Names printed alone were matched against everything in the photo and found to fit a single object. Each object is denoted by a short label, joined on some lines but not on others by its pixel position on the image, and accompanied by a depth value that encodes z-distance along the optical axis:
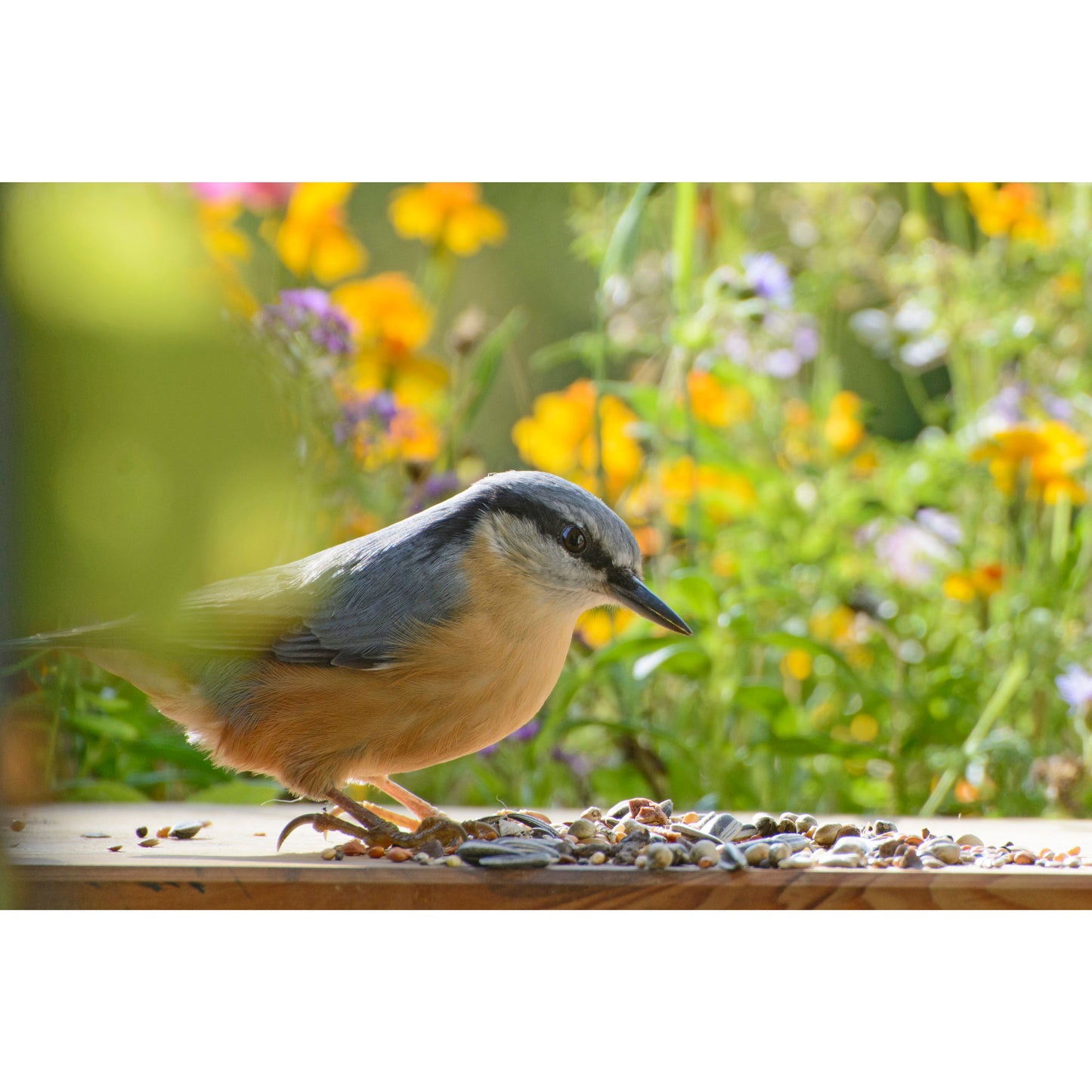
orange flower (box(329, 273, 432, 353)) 6.29
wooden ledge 3.67
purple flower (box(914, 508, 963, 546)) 6.54
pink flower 6.29
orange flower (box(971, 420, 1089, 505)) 5.89
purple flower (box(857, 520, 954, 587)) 6.65
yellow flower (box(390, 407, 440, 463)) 6.15
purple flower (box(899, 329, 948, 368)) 6.78
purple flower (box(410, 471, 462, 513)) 6.01
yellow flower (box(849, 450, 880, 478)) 7.10
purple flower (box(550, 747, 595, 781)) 6.15
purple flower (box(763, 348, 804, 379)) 6.92
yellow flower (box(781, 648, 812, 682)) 6.65
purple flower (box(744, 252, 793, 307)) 5.83
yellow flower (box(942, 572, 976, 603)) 6.31
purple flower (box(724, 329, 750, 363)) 7.01
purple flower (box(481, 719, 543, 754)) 5.84
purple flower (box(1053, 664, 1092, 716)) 5.66
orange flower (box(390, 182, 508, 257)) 6.57
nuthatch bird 4.05
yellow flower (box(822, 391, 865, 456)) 6.79
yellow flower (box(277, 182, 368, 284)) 6.43
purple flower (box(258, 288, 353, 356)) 5.14
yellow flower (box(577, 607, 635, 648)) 6.74
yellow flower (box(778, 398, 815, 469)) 7.05
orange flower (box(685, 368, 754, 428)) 6.87
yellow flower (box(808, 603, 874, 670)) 6.59
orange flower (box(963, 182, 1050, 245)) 6.62
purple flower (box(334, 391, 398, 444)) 5.61
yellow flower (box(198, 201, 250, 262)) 5.66
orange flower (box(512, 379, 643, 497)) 6.36
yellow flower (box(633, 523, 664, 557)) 6.52
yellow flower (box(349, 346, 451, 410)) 6.29
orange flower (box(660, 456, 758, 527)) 6.45
